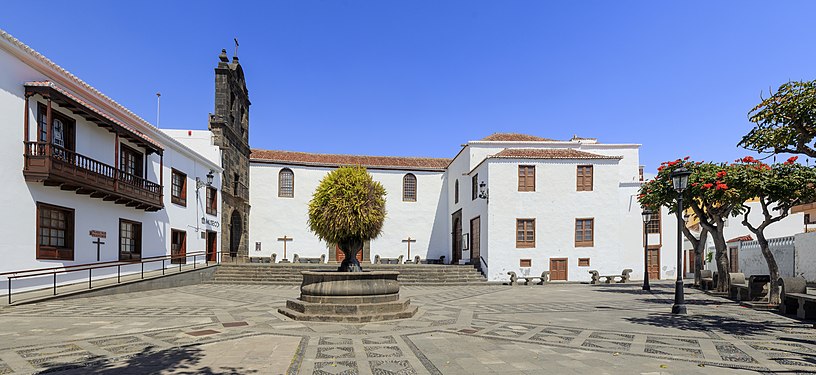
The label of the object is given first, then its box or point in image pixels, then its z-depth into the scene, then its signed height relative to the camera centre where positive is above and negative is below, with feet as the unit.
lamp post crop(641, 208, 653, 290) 67.00 -1.22
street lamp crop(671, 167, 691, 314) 40.68 +0.78
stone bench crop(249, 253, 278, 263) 99.71 -10.25
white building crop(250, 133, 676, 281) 83.61 -0.37
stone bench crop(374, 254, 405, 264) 105.29 -10.90
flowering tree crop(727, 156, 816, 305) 41.34 +2.01
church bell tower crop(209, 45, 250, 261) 88.89 +10.96
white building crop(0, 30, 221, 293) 46.06 +3.37
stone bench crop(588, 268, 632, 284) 80.20 -10.95
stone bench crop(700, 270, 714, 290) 66.23 -9.16
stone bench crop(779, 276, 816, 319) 37.50 -6.78
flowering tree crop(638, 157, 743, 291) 49.21 +1.42
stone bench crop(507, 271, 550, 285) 77.65 -10.78
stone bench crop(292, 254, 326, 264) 103.19 -10.56
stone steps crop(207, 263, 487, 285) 76.64 -10.32
